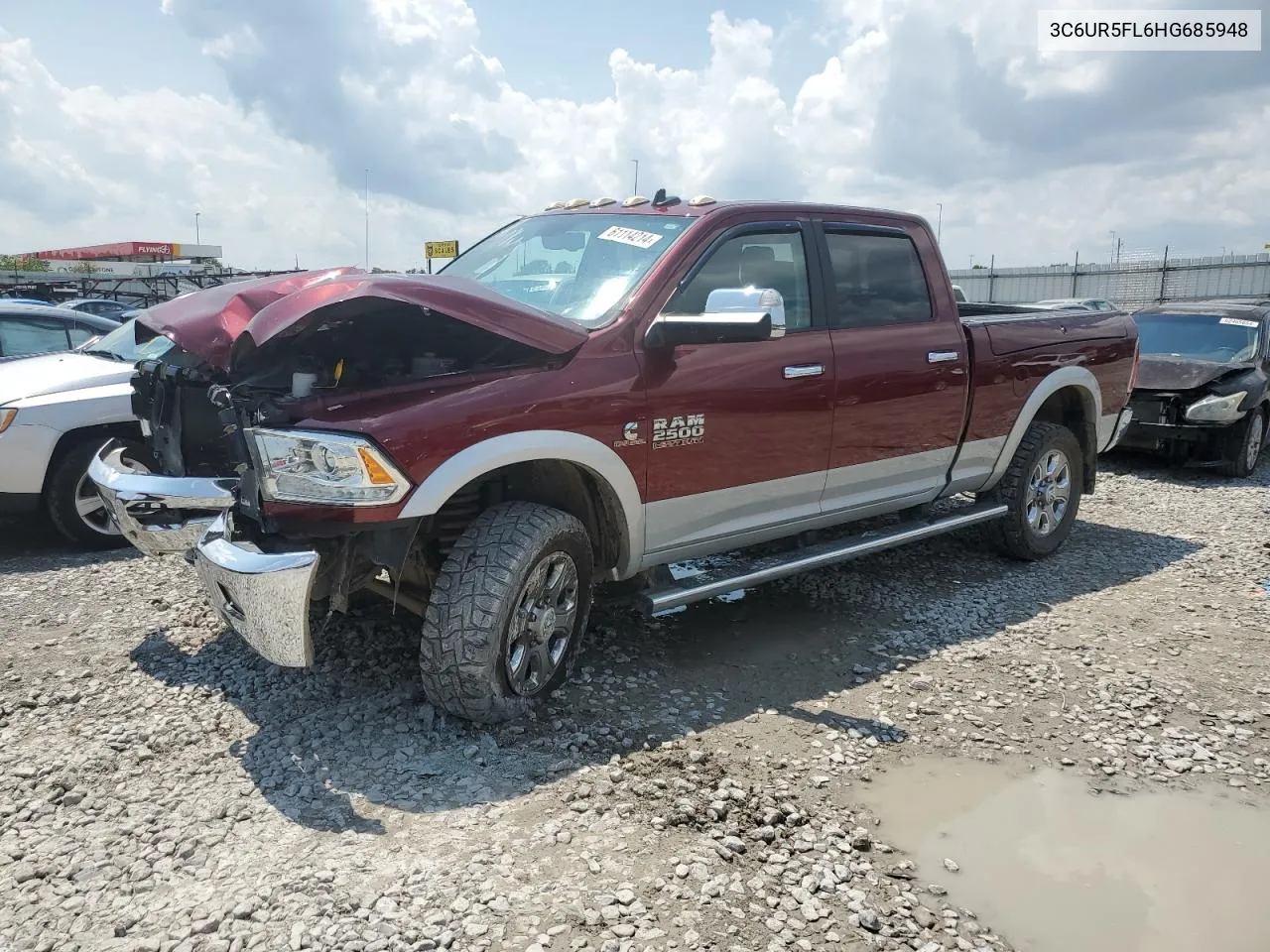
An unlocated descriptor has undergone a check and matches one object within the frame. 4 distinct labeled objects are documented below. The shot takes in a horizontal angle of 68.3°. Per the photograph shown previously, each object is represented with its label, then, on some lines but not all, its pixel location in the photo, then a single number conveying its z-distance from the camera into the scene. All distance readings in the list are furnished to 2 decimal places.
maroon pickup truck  3.16
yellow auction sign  16.29
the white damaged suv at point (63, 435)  5.52
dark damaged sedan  8.65
